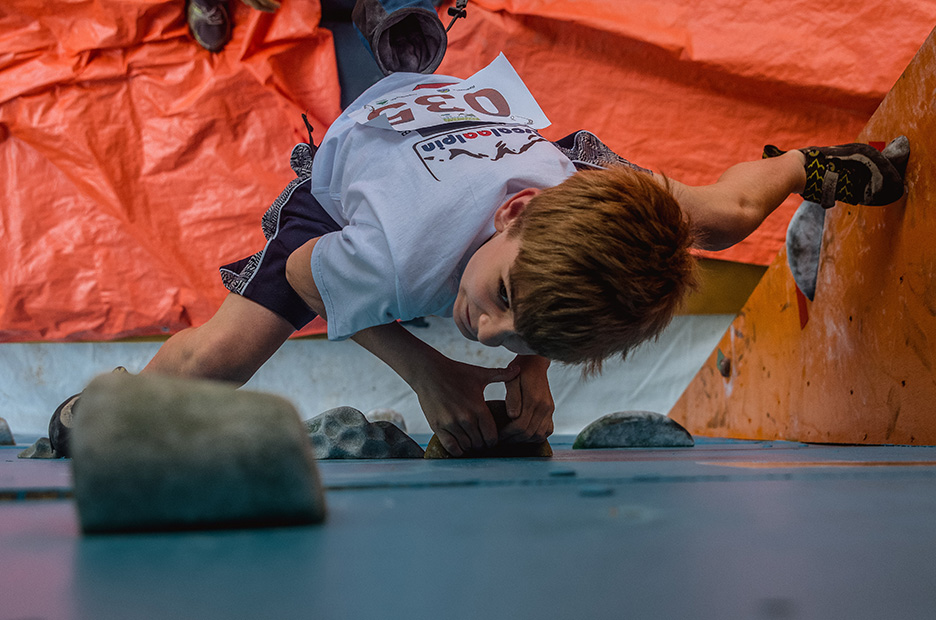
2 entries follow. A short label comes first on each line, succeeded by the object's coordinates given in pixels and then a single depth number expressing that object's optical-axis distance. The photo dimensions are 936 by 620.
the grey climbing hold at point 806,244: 1.30
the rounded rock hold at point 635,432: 1.24
